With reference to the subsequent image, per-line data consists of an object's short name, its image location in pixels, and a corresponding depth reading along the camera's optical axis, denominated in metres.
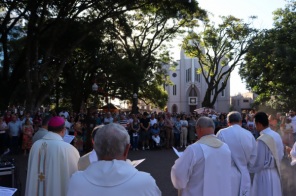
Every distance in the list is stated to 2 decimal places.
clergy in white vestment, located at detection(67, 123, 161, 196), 2.71
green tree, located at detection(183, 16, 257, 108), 45.41
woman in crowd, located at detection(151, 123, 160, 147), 19.41
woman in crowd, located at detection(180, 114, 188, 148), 20.40
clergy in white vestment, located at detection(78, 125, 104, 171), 4.62
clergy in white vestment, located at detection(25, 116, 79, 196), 5.15
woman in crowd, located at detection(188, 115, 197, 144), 20.98
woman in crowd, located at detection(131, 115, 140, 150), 19.03
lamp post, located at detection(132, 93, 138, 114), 37.12
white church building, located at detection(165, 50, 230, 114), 79.50
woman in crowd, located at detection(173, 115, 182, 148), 20.43
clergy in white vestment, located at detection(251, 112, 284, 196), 6.19
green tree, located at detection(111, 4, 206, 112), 35.12
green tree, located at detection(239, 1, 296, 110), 32.12
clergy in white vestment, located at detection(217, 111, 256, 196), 5.67
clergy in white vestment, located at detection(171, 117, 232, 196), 4.70
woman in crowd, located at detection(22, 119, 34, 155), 16.39
